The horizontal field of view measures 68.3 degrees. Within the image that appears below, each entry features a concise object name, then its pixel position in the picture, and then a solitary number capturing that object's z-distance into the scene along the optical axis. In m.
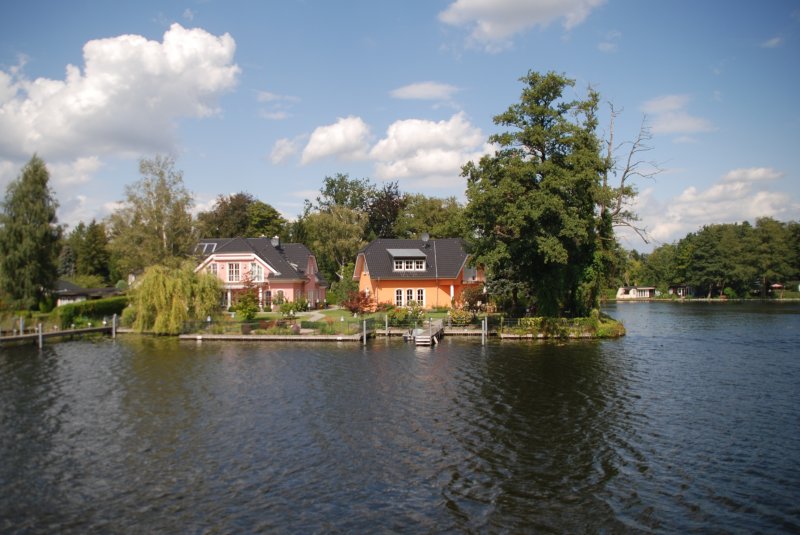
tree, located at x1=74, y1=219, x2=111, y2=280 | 89.69
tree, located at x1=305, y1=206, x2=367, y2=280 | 77.50
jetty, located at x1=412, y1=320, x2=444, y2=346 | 38.25
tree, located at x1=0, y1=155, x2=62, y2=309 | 48.59
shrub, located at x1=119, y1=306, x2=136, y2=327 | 45.22
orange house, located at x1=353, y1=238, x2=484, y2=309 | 57.06
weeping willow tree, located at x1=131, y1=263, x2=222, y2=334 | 41.78
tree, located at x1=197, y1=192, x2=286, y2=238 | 86.62
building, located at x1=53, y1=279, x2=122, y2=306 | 58.84
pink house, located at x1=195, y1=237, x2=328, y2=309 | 58.09
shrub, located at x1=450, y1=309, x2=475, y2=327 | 44.62
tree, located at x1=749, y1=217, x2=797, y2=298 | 102.69
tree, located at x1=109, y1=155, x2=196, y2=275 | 53.53
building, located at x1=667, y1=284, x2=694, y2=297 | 117.81
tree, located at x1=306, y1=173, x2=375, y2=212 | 91.56
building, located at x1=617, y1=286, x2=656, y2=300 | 125.44
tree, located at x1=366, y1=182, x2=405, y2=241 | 87.31
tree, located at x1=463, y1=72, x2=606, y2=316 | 37.59
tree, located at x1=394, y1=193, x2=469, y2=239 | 82.75
